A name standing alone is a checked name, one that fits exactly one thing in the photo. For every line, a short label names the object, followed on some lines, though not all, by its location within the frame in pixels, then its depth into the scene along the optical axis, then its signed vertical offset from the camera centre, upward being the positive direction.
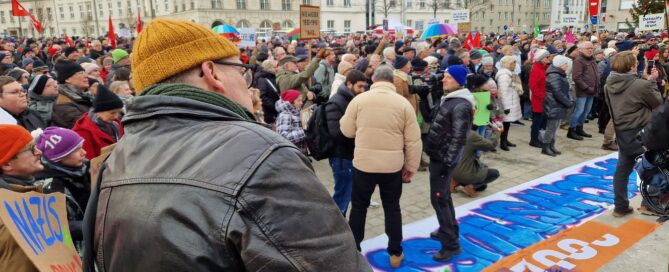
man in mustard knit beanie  1.00 -0.33
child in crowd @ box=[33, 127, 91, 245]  2.86 -0.71
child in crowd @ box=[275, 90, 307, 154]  5.58 -0.86
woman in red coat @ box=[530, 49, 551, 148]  8.27 -0.81
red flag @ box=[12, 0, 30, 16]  14.00 +1.45
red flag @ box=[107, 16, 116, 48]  12.30 +0.49
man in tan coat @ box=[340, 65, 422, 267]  3.92 -0.87
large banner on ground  4.37 -2.00
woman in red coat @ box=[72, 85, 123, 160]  3.84 -0.59
